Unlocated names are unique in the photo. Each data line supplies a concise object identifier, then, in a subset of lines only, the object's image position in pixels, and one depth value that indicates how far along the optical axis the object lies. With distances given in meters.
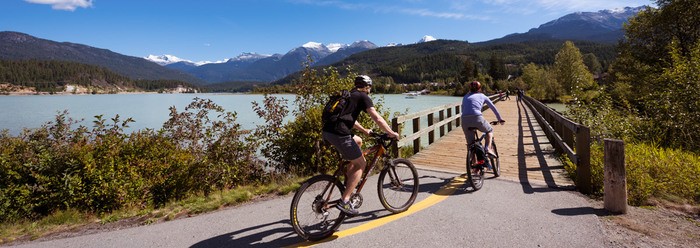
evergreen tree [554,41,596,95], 63.20
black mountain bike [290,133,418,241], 3.88
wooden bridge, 5.83
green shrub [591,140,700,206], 5.20
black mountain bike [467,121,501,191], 5.98
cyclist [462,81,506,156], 6.34
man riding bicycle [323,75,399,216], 3.94
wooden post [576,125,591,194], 5.40
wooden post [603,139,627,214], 4.51
